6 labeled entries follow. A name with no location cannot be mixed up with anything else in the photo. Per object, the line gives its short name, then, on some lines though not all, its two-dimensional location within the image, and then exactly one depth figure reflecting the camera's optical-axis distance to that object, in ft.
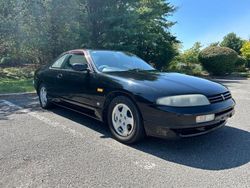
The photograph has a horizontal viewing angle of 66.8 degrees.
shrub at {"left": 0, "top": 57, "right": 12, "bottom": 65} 33.43
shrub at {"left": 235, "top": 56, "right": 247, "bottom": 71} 47.74
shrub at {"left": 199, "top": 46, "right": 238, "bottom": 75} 36.90
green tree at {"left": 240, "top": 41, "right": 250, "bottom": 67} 53.30
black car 8.02
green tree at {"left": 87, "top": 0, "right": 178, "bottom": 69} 28.58
